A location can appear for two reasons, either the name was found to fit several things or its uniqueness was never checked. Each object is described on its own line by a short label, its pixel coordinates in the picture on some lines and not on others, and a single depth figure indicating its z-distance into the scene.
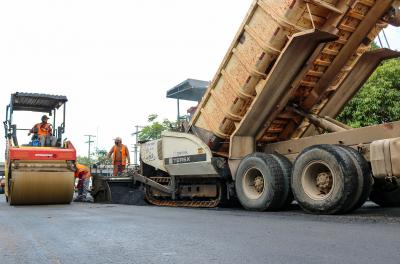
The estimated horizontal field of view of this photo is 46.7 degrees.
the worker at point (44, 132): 10.51
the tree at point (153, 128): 33.19
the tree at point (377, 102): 13.50
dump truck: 6.23
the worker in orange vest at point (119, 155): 11.75
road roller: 9.42
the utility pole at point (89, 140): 69.94
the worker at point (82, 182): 11.62
